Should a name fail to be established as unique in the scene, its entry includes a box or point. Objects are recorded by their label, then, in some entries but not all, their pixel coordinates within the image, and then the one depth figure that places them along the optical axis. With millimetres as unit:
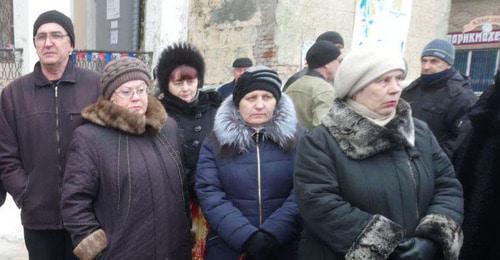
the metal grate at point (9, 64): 5117
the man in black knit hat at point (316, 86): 3434
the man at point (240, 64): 6188
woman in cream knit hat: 1797
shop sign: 11242
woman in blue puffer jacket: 2186
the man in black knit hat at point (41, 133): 2473
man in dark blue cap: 3266
